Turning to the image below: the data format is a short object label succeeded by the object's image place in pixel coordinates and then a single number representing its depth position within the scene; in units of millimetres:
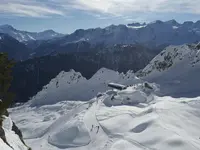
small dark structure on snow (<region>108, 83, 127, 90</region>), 56254
